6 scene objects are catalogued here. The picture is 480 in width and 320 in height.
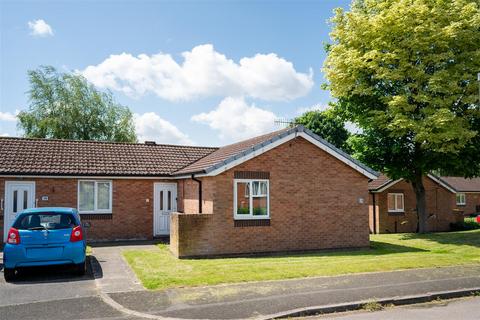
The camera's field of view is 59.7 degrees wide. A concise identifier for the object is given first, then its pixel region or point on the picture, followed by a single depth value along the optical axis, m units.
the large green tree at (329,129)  46.16
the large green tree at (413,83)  18.25
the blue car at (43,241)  9.64
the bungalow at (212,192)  13.53
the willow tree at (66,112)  37.03
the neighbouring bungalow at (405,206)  24.43
